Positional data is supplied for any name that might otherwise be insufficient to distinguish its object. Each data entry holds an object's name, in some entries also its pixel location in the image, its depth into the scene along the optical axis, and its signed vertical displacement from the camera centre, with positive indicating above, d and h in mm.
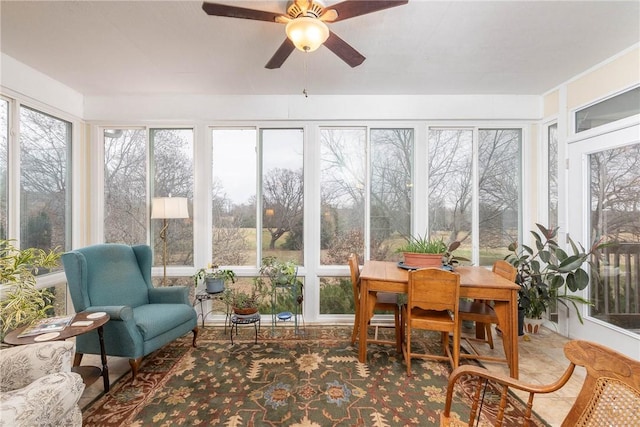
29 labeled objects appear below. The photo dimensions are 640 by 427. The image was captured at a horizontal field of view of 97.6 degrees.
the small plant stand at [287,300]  3172 -1036
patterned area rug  1868 -1343
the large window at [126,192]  3539 +283
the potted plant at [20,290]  1927 -549
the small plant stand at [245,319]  2838 -1060
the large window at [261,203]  3580 +149
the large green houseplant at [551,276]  2783 -640
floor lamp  3072 +71
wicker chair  976 -654
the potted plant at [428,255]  2678 -388
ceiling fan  1585 +1179
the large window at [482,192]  3539 +291
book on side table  1876 -786
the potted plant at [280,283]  3187 -819
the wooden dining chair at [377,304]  2666 -856
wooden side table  1797 -802
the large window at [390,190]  3553 +317
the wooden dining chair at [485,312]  2454 -882
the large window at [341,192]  3576 +292
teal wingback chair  2244 -786
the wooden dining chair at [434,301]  2225 -692
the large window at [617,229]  2531 -132
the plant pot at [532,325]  3090 -1214
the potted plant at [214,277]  3115 -730
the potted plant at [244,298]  2930 -951
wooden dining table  2281 -649
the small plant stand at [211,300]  3109 -1059
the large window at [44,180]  2795 +363
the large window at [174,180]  3541 +437
